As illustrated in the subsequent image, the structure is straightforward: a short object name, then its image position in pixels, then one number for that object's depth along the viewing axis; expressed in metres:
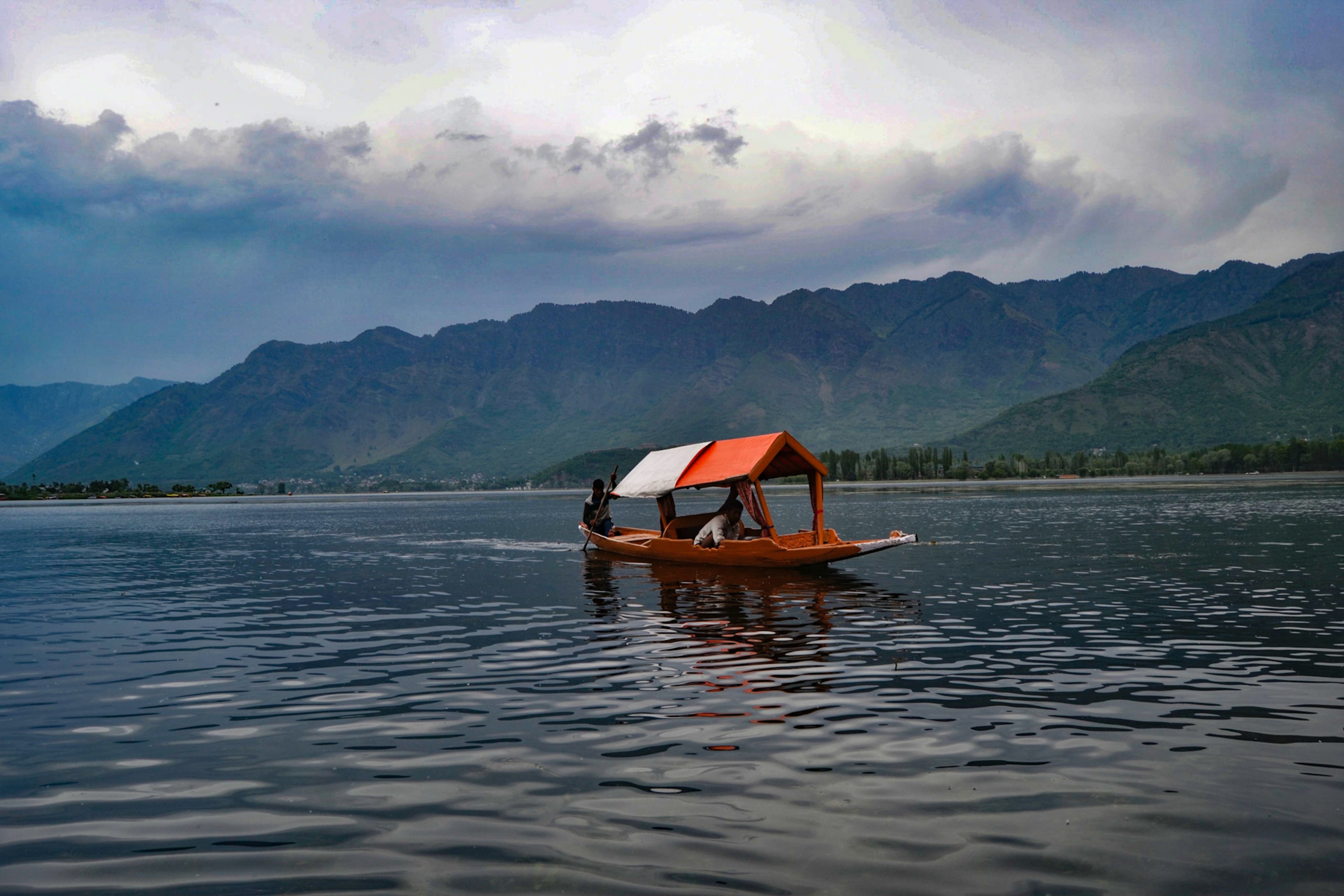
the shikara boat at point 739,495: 38.53
